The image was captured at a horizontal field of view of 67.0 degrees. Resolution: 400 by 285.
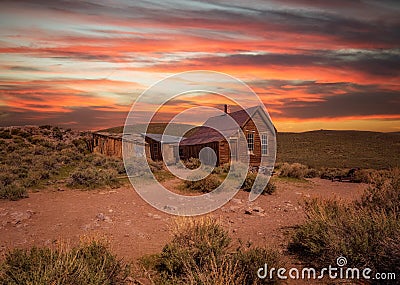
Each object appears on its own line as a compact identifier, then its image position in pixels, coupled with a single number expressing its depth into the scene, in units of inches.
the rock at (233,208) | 406.9
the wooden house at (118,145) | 1052.5
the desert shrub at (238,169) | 656.9
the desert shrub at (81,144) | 1247.4
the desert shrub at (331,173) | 838.8
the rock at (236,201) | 447.8
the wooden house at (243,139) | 866.1
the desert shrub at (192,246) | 214.7
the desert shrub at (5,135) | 1433.3
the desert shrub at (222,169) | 716.1
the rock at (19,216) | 348.2
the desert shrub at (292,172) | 756.6
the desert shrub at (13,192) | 446.4
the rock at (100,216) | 360.2
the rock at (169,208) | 411.6
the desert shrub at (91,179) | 548.4
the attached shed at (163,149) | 1141.2
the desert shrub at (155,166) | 753.2
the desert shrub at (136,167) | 682.8
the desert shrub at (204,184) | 521.7
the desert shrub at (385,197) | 276.0
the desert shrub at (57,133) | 1615.4
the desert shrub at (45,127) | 1751.2
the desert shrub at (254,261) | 196.1
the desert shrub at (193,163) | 871.7
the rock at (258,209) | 405.8
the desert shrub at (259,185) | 523.2
